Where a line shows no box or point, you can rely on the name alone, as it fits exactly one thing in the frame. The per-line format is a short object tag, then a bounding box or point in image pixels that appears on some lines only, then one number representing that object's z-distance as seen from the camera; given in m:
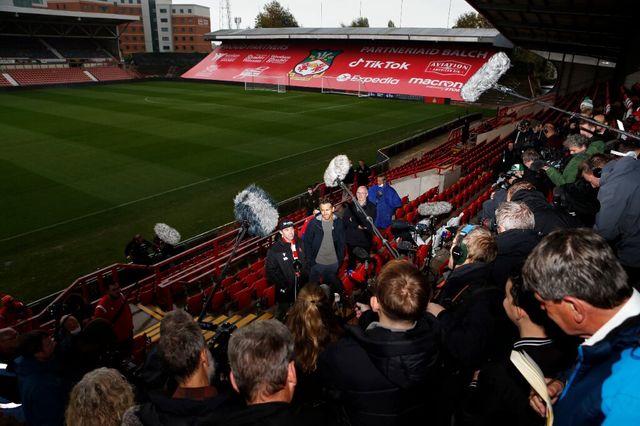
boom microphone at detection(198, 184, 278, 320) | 3.65
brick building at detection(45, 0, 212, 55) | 88.19
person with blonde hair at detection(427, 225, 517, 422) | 2.16
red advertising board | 33.74
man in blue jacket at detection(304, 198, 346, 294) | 5.06
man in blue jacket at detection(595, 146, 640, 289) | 3.52
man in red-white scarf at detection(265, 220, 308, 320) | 4.81
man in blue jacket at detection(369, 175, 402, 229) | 6.82
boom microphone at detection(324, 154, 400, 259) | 4.30
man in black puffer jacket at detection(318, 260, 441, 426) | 1.87
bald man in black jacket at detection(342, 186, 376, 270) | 6.04
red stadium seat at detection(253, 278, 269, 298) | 6.38
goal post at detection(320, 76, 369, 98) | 34.68
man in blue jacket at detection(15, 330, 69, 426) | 2.67
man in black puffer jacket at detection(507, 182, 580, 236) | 3.83
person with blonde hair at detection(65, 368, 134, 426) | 2.04
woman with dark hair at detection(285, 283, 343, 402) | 2.39
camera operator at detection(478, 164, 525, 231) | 4.88
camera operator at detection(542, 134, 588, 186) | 5.44
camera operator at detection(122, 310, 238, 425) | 1.84
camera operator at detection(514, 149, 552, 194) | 5.51
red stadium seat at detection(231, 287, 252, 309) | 6.05
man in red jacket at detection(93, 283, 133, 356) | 4.54
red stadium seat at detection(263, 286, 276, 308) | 6.00
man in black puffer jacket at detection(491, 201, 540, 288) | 2.69
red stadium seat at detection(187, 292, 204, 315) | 5.87
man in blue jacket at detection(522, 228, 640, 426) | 1.22
